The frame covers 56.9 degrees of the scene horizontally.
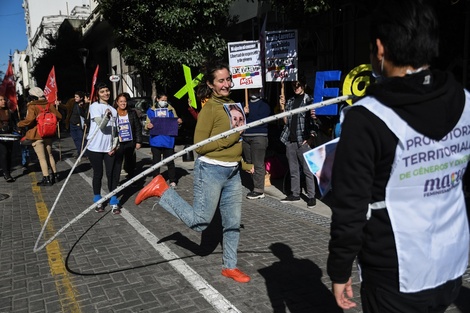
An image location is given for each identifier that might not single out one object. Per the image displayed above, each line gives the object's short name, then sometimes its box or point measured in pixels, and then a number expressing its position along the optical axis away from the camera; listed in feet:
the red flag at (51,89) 39.83
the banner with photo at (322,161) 6.72
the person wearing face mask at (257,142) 25.02
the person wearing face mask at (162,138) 28.25
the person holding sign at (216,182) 12.91
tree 40.01
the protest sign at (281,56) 25.73
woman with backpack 30.12
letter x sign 29.68
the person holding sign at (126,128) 25.62
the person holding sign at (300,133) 22.57
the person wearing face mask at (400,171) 5.30
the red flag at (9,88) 36.58
